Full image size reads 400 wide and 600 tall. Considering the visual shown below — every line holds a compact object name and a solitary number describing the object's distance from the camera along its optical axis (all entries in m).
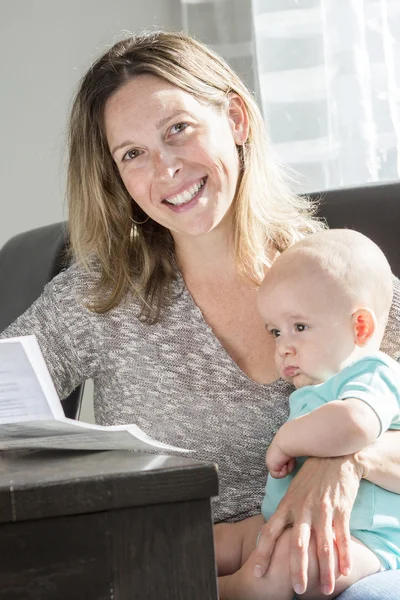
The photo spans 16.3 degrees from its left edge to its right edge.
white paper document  1.09
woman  1.42
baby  1.19
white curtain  1.97
